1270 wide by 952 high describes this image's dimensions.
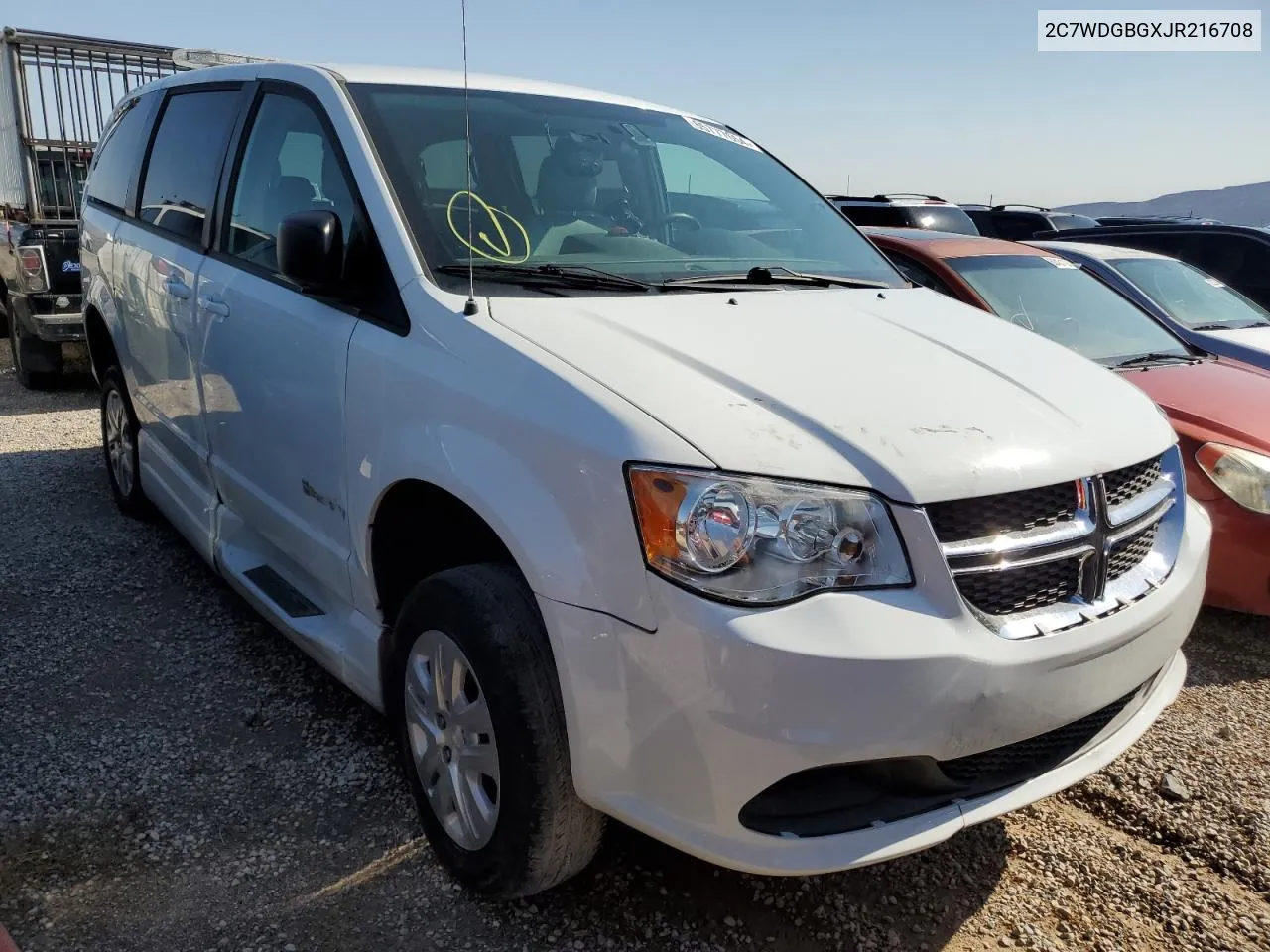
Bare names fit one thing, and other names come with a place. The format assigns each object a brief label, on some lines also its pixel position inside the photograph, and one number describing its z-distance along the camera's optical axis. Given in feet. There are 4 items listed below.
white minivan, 5.88
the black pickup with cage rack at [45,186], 24.66
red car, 12.35
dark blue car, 18.31
